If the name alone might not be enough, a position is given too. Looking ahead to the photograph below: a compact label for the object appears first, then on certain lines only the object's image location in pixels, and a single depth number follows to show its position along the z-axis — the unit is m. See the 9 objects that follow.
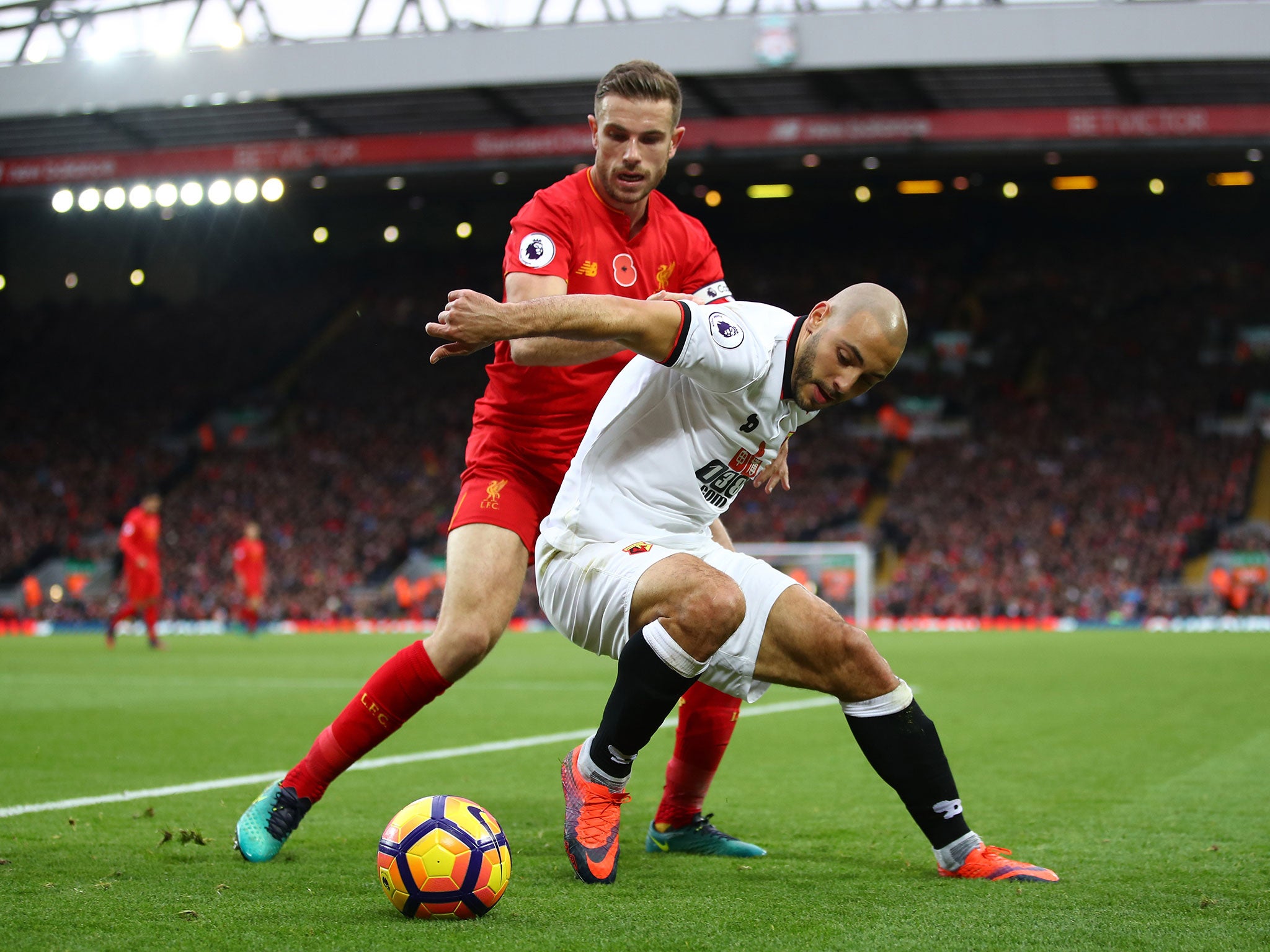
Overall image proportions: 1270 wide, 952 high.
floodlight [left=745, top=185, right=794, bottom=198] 31.67
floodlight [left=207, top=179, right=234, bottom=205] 24.55
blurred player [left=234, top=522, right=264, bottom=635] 19.91
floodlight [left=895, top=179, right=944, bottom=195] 29.58
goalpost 22.59
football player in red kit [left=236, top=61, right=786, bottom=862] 3.96
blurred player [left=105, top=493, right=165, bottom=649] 16.28
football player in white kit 3.40
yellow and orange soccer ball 3.04
